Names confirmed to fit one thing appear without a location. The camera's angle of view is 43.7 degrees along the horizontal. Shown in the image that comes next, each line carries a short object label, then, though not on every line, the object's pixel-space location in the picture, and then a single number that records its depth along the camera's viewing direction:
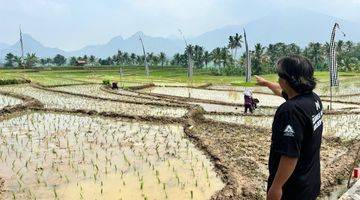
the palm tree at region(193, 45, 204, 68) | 85.53
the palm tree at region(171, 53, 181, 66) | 93.53
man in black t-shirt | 2.67
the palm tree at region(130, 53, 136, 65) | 105.12
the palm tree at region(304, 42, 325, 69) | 72.12
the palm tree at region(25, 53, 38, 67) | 76.31
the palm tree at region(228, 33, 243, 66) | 74.00
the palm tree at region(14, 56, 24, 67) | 83.09
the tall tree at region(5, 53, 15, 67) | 88.97
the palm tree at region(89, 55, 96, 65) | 99.82
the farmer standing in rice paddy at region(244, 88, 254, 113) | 16.41
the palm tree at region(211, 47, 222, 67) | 77.69
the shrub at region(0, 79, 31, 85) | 29.52
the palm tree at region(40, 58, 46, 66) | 112.31
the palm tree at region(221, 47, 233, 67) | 75.81
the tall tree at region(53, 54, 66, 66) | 121.15
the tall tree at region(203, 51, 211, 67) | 86.19
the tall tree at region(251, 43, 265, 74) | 64.50
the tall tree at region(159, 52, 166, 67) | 92.95
